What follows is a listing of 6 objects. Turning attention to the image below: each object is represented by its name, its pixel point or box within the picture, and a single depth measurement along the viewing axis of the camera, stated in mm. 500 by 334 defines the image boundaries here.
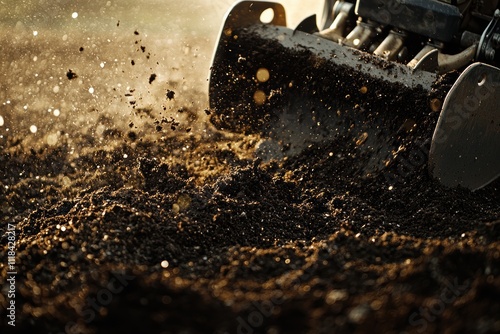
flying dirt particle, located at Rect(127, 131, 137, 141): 4441
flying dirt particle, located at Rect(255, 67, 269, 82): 4398
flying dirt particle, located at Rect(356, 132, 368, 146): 3910
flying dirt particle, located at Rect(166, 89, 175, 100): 4350
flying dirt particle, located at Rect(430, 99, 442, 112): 3629
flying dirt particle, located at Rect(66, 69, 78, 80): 4148
